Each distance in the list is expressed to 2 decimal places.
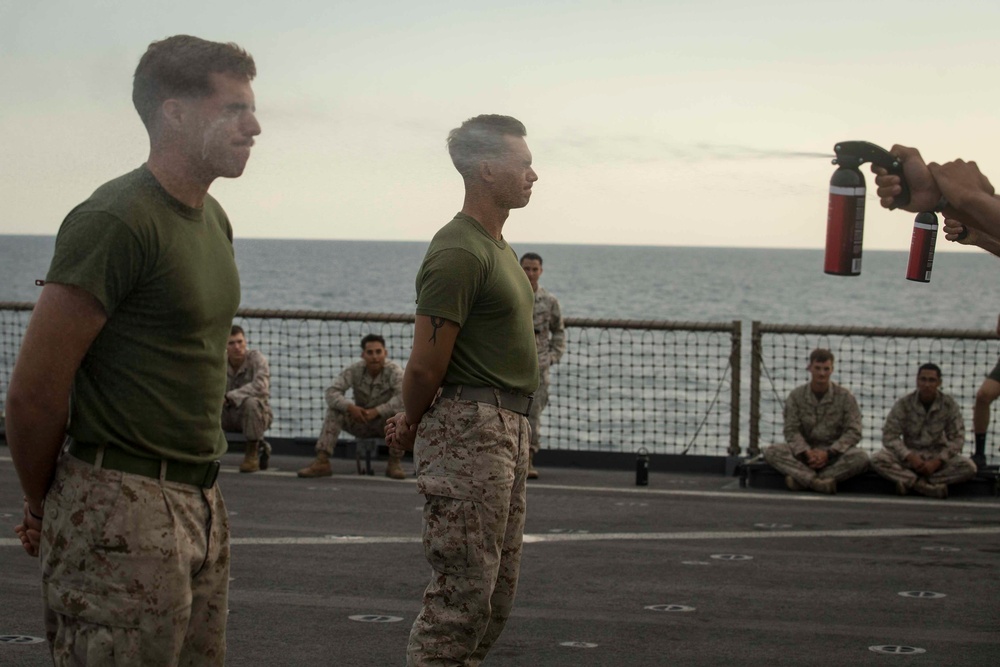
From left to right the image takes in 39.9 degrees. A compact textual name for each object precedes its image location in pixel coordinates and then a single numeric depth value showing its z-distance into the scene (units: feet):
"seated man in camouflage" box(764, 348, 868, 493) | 35.19
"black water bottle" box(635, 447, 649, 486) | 35.73
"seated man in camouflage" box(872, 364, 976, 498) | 34.53
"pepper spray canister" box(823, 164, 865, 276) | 11.28
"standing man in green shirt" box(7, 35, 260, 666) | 9.27
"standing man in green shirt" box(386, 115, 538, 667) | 13.46
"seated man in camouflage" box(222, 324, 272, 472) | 37.58
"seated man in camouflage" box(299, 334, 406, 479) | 37.22
